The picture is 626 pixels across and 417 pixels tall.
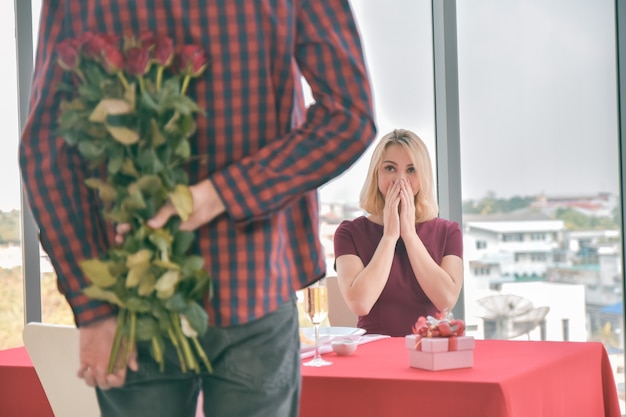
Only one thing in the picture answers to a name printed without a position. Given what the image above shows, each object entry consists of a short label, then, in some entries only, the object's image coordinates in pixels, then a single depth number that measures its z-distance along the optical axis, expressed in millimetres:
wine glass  2281
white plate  2594
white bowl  2400
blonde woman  3238
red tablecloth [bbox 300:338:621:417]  1954
